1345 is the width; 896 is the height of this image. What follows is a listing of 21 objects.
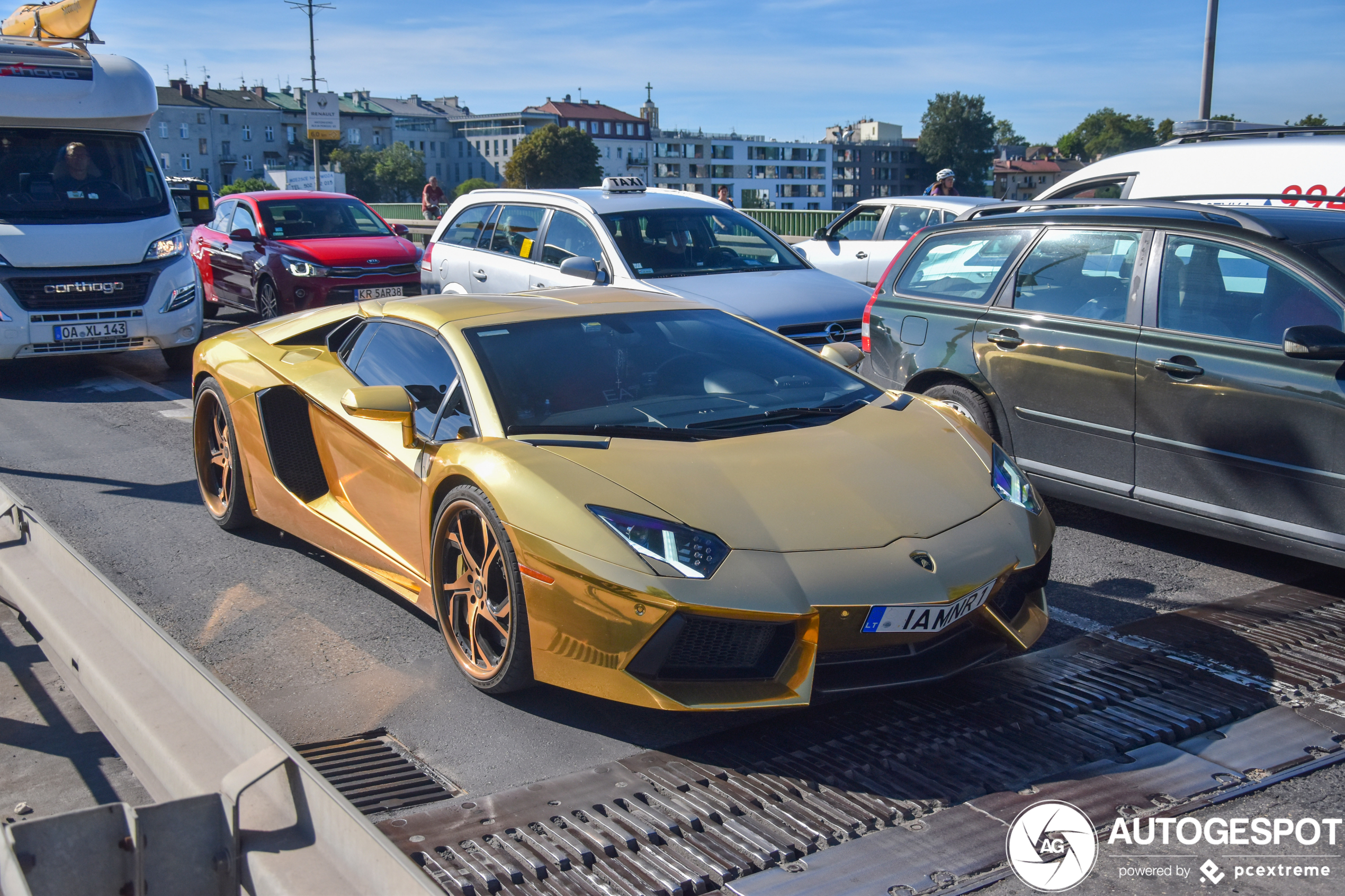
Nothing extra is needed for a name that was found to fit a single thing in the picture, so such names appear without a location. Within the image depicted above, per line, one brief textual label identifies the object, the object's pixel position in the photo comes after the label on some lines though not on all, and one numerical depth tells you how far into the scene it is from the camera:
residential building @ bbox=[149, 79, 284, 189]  142.88
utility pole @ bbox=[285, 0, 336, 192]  43.53
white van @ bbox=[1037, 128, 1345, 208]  8.15
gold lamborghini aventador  3.40
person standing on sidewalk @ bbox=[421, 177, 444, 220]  25.41
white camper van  10.51
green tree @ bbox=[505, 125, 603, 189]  141.62
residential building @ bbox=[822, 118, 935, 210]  170.00
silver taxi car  8.79
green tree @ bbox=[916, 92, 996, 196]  149.50
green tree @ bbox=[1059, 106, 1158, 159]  136.61
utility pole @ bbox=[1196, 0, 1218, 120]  16.92
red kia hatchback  13.49
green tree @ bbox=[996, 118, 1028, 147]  182.62
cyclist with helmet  16.34
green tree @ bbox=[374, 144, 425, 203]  151.75
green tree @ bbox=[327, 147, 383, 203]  147.88
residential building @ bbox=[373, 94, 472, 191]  185.75
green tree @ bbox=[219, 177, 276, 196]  74.12
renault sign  34.22
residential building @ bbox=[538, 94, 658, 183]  191.50
